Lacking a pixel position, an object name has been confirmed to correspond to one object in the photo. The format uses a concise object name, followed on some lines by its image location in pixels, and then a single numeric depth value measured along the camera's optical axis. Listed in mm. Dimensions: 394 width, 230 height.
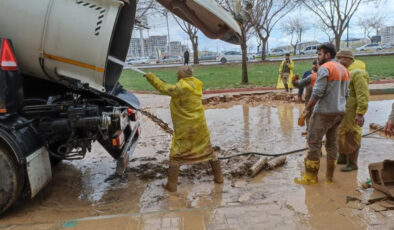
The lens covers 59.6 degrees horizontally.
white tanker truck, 3857
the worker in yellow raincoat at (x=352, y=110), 4844
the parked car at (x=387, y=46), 51312
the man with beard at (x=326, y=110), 4336
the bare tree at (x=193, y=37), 33906
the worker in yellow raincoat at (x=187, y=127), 4473
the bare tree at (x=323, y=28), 55659
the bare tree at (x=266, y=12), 23566
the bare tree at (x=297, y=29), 66812
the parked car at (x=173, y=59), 49525
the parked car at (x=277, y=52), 56406
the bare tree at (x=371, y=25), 65562
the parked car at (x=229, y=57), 39156
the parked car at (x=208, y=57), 48250
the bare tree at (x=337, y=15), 31250
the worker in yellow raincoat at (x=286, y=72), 12977
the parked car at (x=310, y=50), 50119
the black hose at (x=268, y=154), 5717
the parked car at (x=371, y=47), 51156
